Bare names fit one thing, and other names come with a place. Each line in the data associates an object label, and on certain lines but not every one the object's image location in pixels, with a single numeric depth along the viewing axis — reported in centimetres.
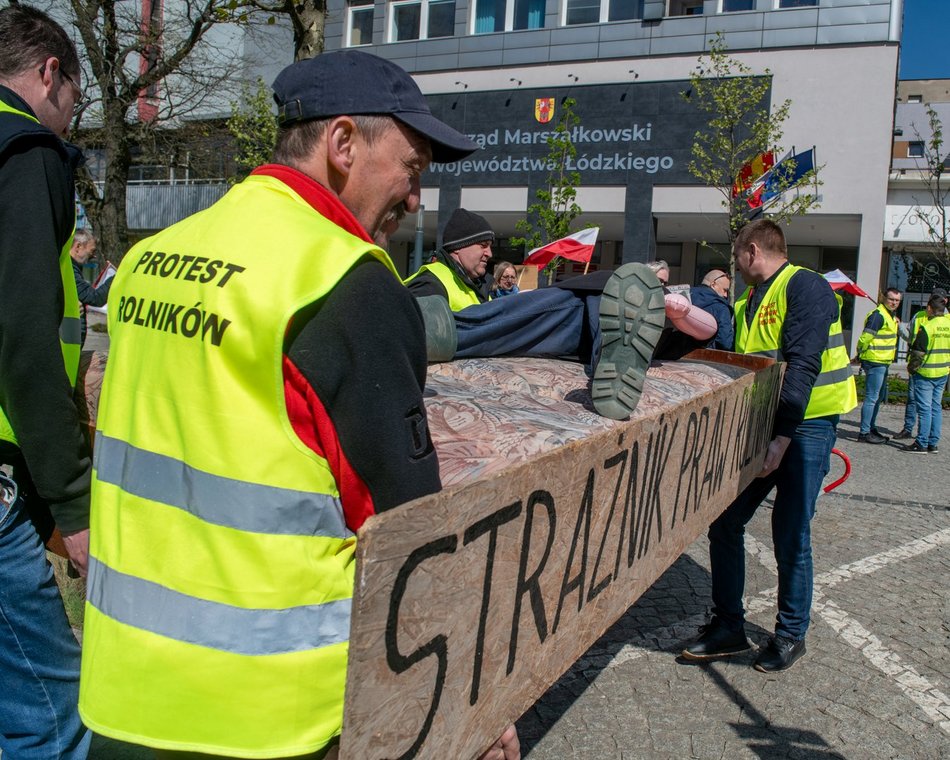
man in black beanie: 463
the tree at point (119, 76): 1555
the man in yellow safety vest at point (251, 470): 116
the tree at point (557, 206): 1673
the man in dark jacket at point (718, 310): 491
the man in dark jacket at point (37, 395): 181
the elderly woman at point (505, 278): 1009
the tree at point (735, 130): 1705
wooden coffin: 112
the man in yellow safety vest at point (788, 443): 383
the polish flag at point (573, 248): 1145
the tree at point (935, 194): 2028
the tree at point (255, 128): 1725
